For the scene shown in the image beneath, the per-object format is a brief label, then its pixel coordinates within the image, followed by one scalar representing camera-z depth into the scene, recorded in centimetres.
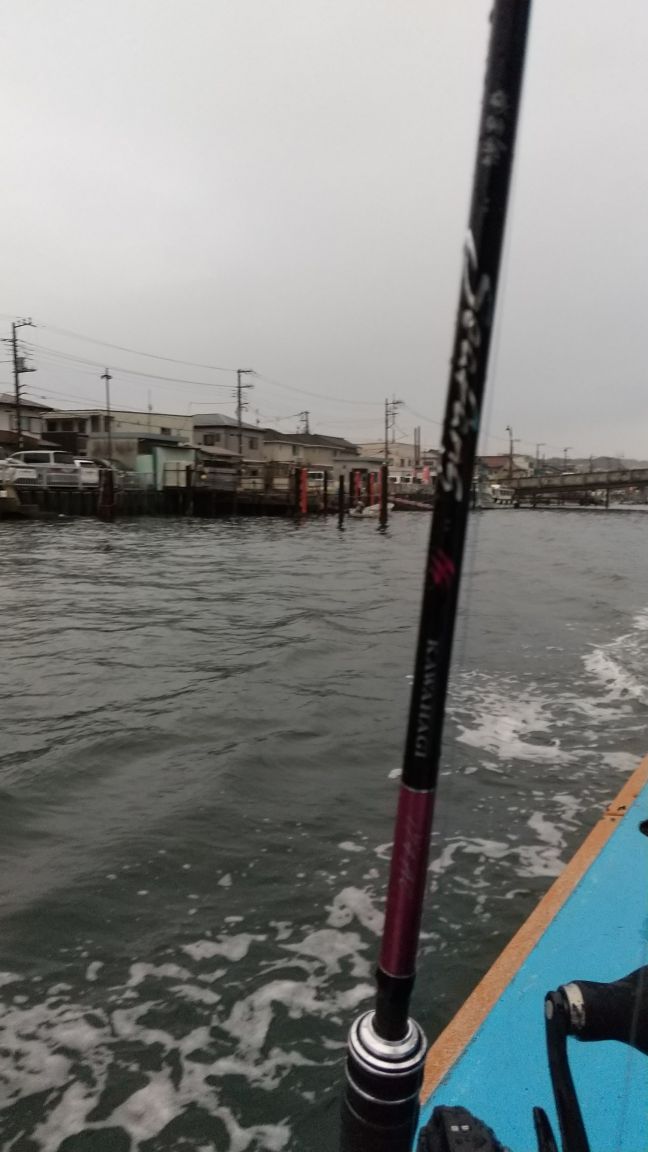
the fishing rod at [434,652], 88
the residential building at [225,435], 6375
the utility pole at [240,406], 6264
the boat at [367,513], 4488
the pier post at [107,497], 3186
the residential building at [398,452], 9401
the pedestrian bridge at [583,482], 6256
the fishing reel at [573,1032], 133
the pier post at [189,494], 3891
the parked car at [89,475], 3412
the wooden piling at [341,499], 3559
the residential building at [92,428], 5184
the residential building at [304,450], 6869
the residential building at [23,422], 4541
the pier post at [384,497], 3581
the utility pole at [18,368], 4340
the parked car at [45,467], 3172
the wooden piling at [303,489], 4134
